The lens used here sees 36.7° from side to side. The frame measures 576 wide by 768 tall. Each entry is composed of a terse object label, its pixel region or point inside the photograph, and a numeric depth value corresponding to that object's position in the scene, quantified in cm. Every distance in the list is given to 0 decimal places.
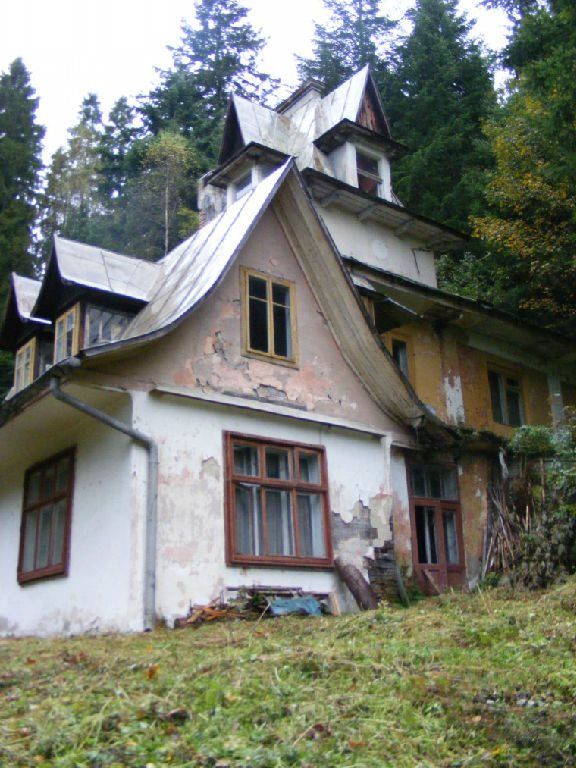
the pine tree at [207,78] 3700
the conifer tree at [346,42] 3359
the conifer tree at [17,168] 2708
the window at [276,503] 1132
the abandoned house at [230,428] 1062
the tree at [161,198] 3369
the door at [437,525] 1384
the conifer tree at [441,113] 2544
